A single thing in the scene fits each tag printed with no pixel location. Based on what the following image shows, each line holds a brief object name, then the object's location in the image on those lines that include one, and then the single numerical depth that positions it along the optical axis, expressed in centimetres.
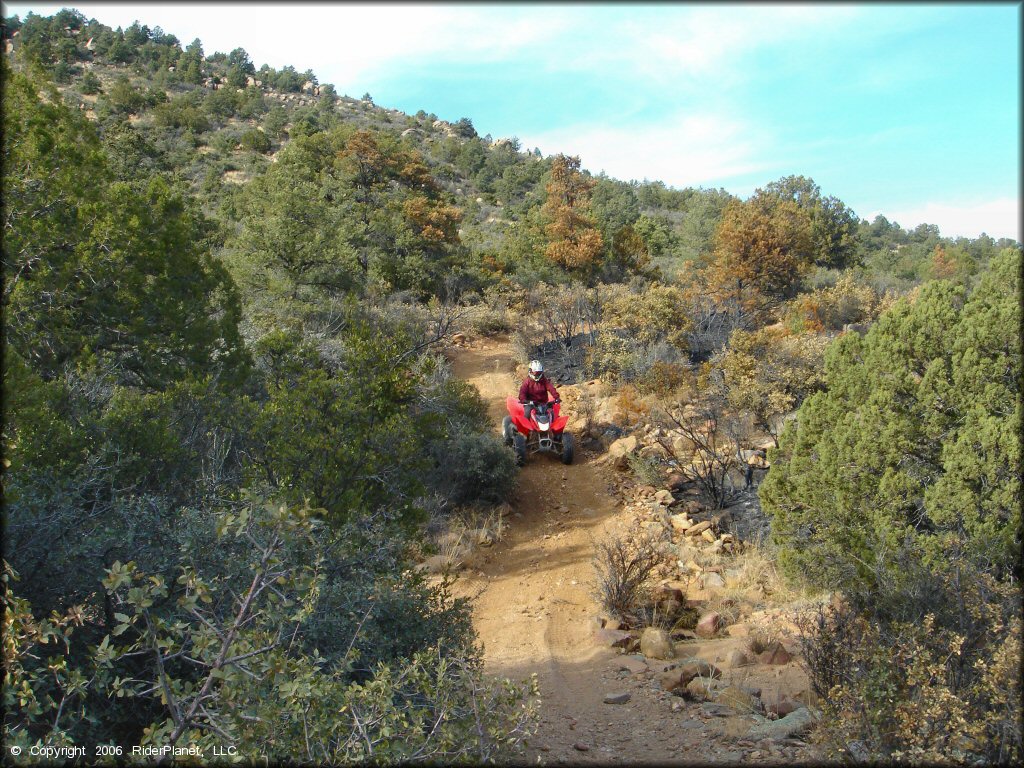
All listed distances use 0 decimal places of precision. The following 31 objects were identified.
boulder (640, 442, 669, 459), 1105
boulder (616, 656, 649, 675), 568
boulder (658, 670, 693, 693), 523
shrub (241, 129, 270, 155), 3794
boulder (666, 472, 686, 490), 1038
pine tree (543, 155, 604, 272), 2312
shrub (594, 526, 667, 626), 679
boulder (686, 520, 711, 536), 888
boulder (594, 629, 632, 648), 627
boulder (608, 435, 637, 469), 1122
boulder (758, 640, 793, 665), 555
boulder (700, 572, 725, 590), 746
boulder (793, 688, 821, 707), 468
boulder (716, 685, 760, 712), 483
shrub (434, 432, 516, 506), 982
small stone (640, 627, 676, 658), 591
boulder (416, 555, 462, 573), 811
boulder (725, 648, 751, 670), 557
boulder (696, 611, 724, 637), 647
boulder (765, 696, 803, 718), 472
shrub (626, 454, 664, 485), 1028
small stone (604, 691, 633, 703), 518
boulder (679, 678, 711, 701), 509
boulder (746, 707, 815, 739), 430
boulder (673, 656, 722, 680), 536
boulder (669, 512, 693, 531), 905
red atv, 1138
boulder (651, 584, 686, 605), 693
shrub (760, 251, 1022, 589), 528
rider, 1148
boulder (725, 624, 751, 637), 624
